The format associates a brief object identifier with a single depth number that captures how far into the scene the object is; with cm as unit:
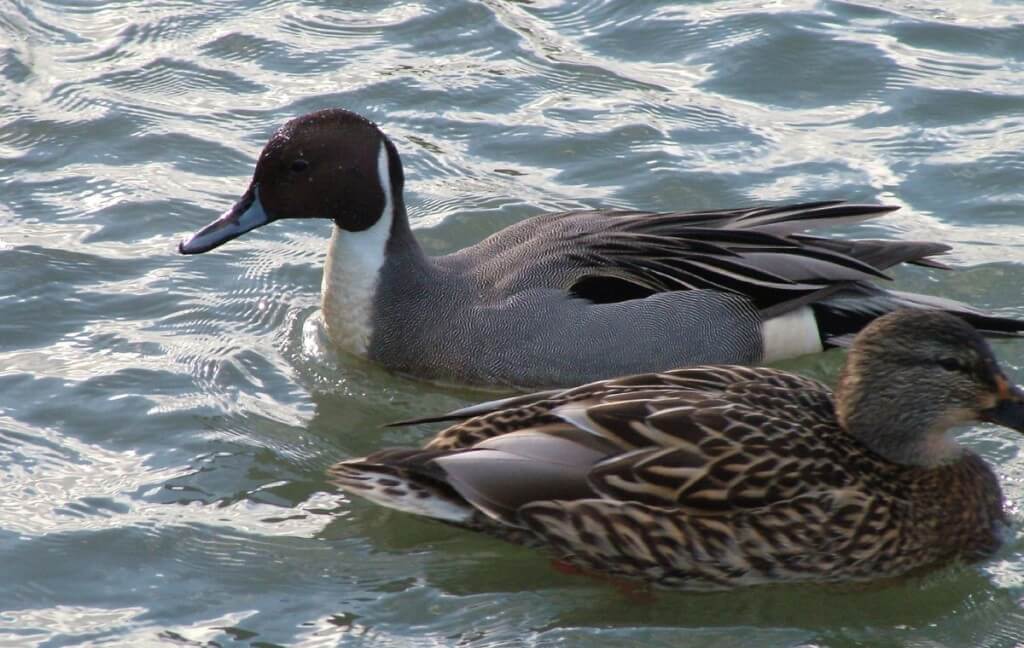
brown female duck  1338
